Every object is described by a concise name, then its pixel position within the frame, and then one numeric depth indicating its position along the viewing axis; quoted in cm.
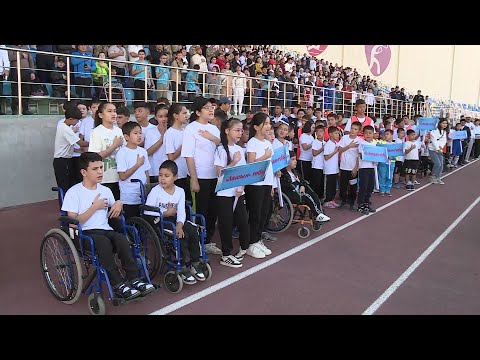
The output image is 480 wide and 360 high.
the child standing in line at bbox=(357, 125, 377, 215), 792
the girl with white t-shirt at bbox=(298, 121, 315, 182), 820
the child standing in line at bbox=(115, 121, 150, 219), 466
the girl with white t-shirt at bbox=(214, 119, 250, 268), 491
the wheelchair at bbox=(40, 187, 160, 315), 365
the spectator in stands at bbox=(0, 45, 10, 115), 748
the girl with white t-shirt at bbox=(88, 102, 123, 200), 480
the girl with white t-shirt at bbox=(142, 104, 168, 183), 573
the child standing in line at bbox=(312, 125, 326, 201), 793
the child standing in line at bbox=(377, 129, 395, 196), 979
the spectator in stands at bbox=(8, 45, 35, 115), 795
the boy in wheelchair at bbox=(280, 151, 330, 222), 643
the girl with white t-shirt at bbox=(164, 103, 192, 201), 538
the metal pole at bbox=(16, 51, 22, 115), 739
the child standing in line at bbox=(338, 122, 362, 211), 791
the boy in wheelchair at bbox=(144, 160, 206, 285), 434
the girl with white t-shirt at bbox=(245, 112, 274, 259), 526
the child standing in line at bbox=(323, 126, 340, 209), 785
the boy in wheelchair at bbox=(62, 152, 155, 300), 373
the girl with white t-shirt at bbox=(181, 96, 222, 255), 496
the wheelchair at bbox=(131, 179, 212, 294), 421
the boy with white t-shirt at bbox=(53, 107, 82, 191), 615
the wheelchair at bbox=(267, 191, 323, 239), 637
